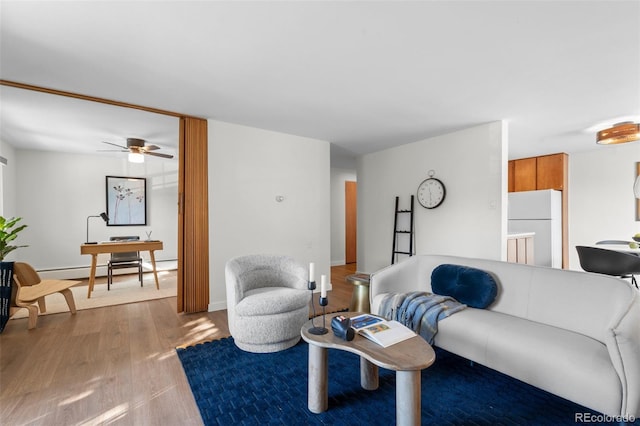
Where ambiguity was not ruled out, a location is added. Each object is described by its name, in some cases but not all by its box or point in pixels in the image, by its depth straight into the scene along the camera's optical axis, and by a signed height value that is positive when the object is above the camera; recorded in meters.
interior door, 7.35 -0.27
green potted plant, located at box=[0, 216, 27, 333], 2.83 -0.72
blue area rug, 1.66 -1.17
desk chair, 4.69 -0.78
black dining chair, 3.48 -0.62
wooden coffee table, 1.42 -0.80
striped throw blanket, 2.23 -0.78
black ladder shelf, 4.91 -0.35
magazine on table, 1.67 -0.72
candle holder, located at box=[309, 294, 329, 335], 1.79 -0.74
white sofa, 1.47 -0.77
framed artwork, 5.74 +0.24
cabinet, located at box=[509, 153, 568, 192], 5.55 +0.79
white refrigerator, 5.13 -0.14
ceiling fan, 4.46 +1.02
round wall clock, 4.45 +0.31
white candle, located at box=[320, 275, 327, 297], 1.78 -0.46
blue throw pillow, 2.35 -0.62
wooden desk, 4.18 -0.53
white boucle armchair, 2.45 -0.83
